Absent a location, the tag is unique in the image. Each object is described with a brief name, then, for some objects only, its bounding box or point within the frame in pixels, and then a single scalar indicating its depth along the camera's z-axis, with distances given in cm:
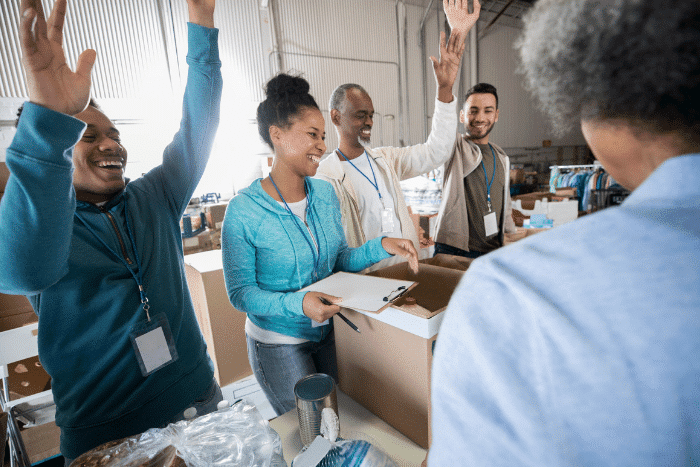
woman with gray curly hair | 26
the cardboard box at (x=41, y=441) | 180
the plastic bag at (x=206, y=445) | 54
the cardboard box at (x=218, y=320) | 178
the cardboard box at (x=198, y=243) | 380
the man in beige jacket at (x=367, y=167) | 168
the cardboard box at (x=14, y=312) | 178
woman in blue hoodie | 108
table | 73
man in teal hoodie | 63
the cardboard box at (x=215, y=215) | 424
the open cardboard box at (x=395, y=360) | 65
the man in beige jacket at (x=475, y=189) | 202
